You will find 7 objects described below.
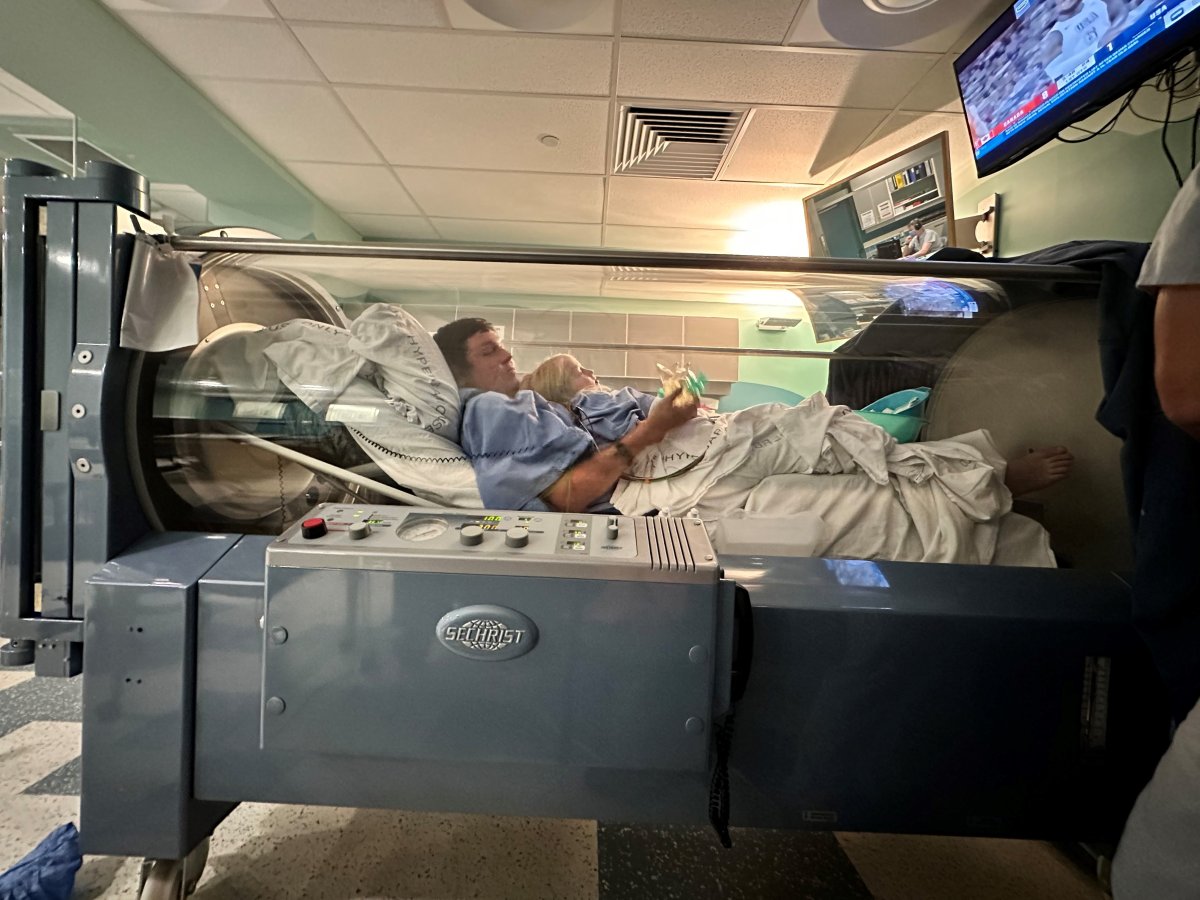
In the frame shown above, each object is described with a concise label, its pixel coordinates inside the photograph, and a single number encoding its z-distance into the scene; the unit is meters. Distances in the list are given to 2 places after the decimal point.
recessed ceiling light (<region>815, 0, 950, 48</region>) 2.02
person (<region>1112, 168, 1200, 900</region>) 0.62
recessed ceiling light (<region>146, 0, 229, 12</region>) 2.14
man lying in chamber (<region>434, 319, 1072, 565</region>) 1.01
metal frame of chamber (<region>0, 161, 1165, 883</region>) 0.84
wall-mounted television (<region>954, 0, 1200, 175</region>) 1.36
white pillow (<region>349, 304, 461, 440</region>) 1.05
